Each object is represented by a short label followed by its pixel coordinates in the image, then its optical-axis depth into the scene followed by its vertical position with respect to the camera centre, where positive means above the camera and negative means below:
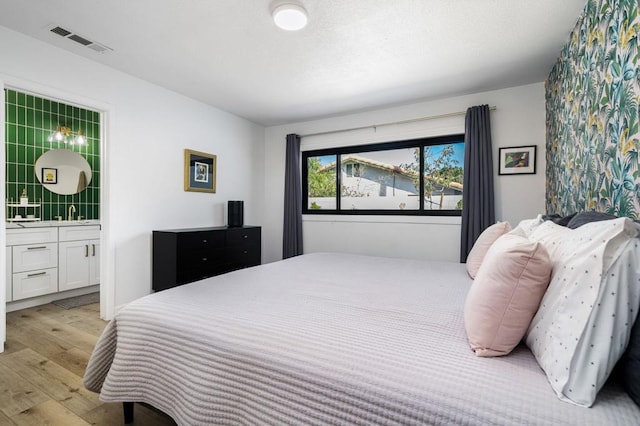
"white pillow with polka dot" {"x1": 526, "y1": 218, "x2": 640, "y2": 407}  0.77 -0.26
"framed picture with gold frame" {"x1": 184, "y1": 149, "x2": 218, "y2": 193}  3.79 +0.51
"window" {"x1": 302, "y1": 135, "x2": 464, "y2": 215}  3.81 +0.45
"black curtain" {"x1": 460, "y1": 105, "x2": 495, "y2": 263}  3.36 +0.35
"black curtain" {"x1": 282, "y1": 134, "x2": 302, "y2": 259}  4.59 +0.14
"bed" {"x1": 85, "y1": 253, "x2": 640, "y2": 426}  0.81 -0.47
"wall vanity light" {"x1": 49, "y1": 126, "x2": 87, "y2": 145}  3.96 +0.98
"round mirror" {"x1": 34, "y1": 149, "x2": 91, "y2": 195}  3.90 +0.52
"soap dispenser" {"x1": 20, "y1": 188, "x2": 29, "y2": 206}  3.70 +0.16
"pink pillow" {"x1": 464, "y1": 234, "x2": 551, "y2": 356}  0.98 -0.27
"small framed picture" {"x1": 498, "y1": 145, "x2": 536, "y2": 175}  3.28 +0.54
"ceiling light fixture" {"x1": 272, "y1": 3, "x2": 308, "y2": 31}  2.01 +1.29
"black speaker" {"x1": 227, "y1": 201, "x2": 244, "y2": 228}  4.14 -0.03
